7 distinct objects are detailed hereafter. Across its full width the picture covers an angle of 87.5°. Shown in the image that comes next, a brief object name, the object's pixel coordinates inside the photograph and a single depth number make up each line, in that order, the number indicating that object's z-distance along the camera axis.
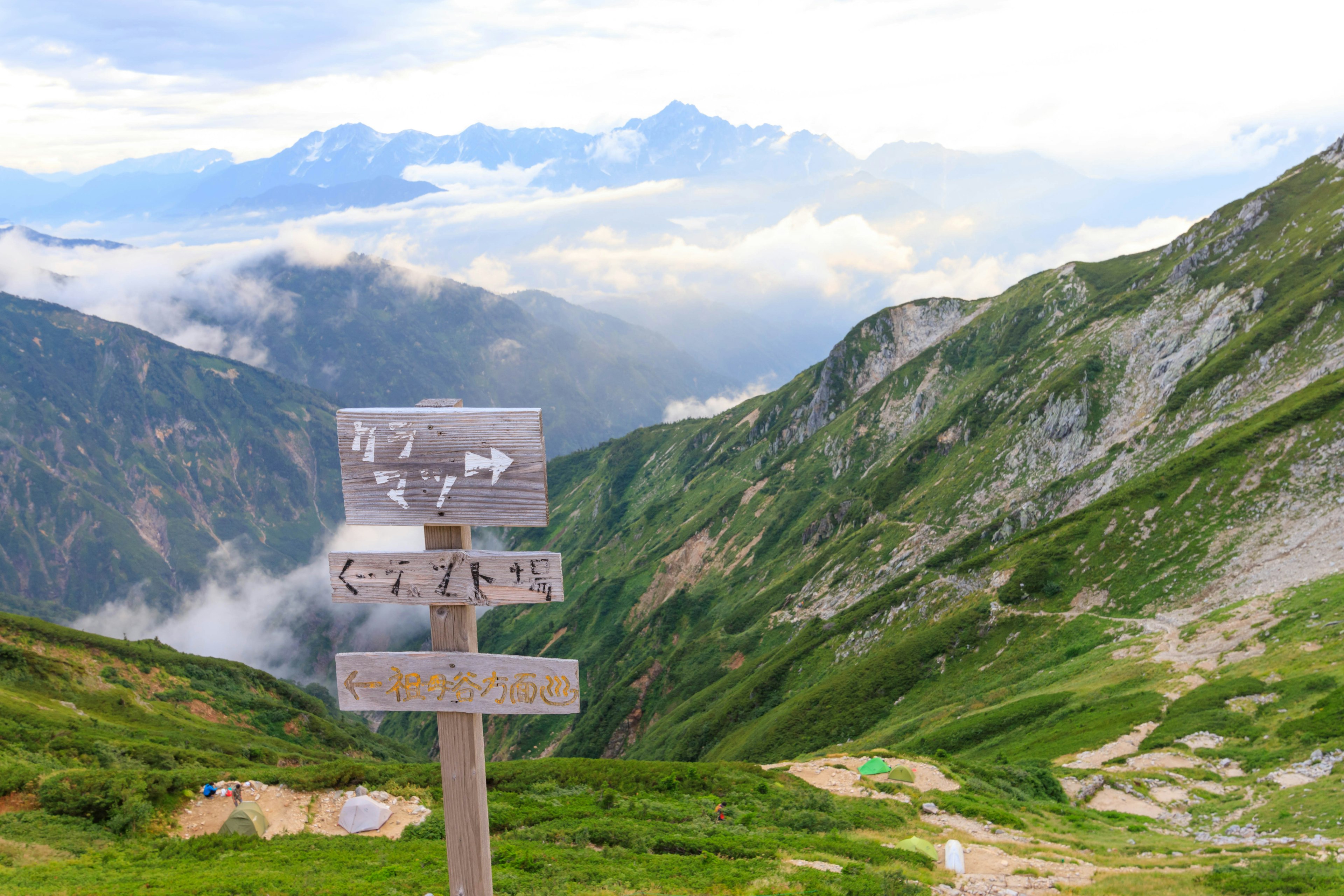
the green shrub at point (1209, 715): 45.06
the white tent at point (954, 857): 22.97
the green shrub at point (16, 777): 29.12
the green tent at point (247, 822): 27.80
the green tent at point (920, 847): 24.11
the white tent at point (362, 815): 29.12
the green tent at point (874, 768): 38.34
